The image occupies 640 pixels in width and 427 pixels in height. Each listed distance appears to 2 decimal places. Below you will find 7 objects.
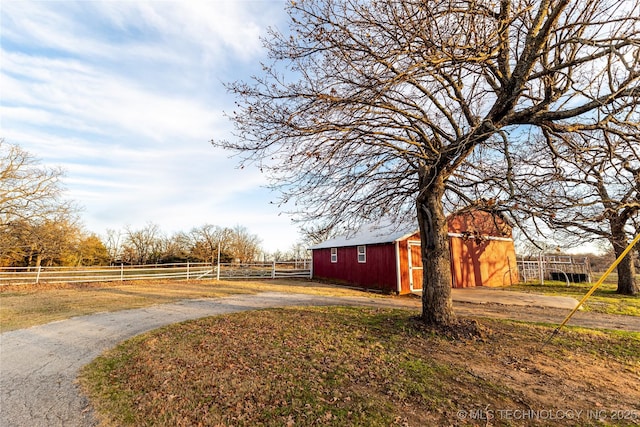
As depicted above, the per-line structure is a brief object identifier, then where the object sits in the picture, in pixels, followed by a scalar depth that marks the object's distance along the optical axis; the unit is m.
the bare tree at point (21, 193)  17.77
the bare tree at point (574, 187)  4.94
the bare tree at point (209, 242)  33.53
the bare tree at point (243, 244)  37.03
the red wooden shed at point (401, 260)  15.34
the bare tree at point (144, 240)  37.81
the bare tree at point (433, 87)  4.35
